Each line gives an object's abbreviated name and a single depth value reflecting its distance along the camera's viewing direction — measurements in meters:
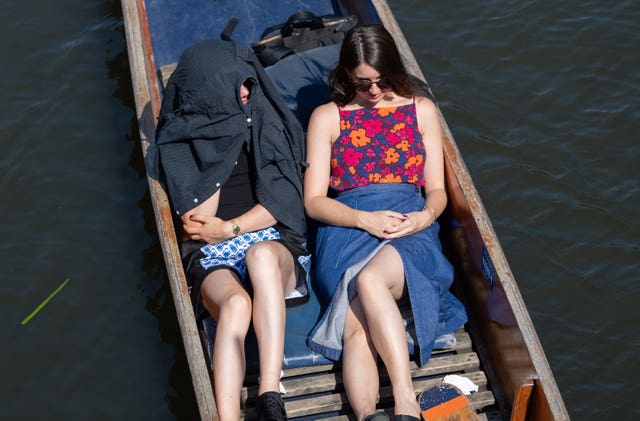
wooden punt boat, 3.94
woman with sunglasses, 3.99
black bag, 5.62
